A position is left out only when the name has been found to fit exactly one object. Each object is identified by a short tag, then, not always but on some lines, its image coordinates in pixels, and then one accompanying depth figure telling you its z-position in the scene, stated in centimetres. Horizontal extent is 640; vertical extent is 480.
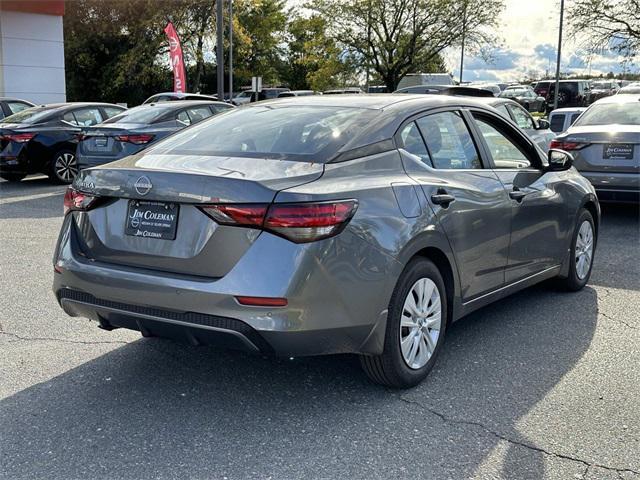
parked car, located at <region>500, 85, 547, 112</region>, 3253
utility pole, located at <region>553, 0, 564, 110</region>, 3046
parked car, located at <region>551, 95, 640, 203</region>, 876
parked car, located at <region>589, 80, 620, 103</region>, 3486
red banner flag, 2416
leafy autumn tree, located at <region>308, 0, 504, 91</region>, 3406
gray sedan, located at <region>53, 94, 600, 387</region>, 337
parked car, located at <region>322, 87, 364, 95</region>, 3304
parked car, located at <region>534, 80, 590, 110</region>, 3684
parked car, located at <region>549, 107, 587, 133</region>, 1496
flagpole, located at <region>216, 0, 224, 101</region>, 2138
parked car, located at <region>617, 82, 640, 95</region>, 1933
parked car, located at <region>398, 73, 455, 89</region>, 2941
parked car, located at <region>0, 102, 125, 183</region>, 1261
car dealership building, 2391
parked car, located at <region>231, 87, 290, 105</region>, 3716
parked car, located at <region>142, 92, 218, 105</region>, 1590
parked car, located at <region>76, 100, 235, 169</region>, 1143
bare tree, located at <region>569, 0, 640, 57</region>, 2808
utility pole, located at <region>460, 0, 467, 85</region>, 3428
